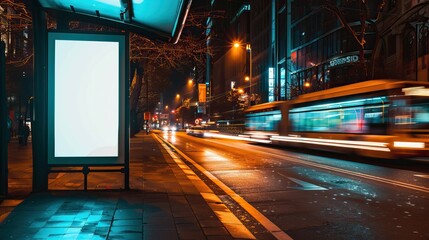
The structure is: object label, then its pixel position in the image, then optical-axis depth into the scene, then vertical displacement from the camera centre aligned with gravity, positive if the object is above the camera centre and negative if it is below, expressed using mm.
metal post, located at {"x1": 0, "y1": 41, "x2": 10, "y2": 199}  7375 -138
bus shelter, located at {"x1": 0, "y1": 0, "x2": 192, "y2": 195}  8203 +628
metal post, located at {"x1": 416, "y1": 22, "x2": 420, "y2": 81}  32256 +5439
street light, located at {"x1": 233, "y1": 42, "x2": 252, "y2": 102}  74312 +8262
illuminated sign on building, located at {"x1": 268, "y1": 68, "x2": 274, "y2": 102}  61916 +5738
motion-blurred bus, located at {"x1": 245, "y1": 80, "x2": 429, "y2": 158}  15289 +135
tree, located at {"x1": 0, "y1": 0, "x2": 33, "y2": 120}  13838 +3645
